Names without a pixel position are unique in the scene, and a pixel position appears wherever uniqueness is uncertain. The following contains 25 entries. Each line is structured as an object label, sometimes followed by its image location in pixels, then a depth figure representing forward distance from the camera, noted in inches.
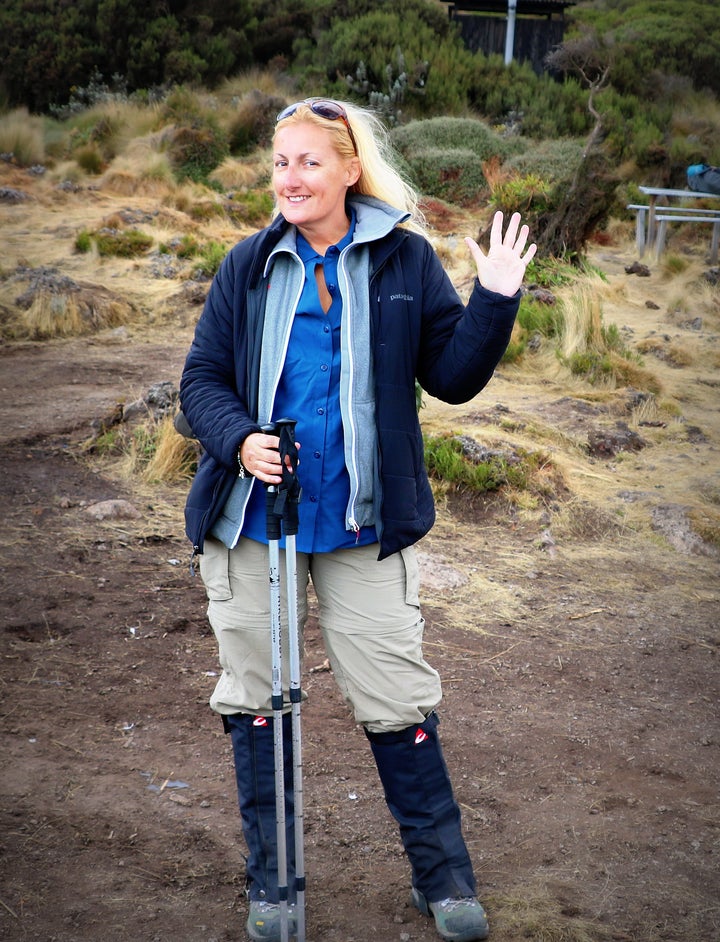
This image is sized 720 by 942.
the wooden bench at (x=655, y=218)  512.1
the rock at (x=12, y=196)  543.5
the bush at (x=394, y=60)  837.8
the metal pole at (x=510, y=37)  1000.2
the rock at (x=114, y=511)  209.3
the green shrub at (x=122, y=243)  448.1
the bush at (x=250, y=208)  555.2
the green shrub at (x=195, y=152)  652.1
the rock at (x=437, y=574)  188.9
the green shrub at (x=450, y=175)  638.5
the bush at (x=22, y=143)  666.8
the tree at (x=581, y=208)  395.5
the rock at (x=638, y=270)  477.7
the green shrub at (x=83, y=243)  449.7
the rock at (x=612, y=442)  259.3
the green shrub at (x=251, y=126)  738.2
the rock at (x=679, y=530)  209.0
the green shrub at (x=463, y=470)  223.5
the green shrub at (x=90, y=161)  658.8
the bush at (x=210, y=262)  416.5
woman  94.3
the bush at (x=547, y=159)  548.0
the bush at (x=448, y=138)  693.9
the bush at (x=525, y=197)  394.9
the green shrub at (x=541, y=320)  331.6
